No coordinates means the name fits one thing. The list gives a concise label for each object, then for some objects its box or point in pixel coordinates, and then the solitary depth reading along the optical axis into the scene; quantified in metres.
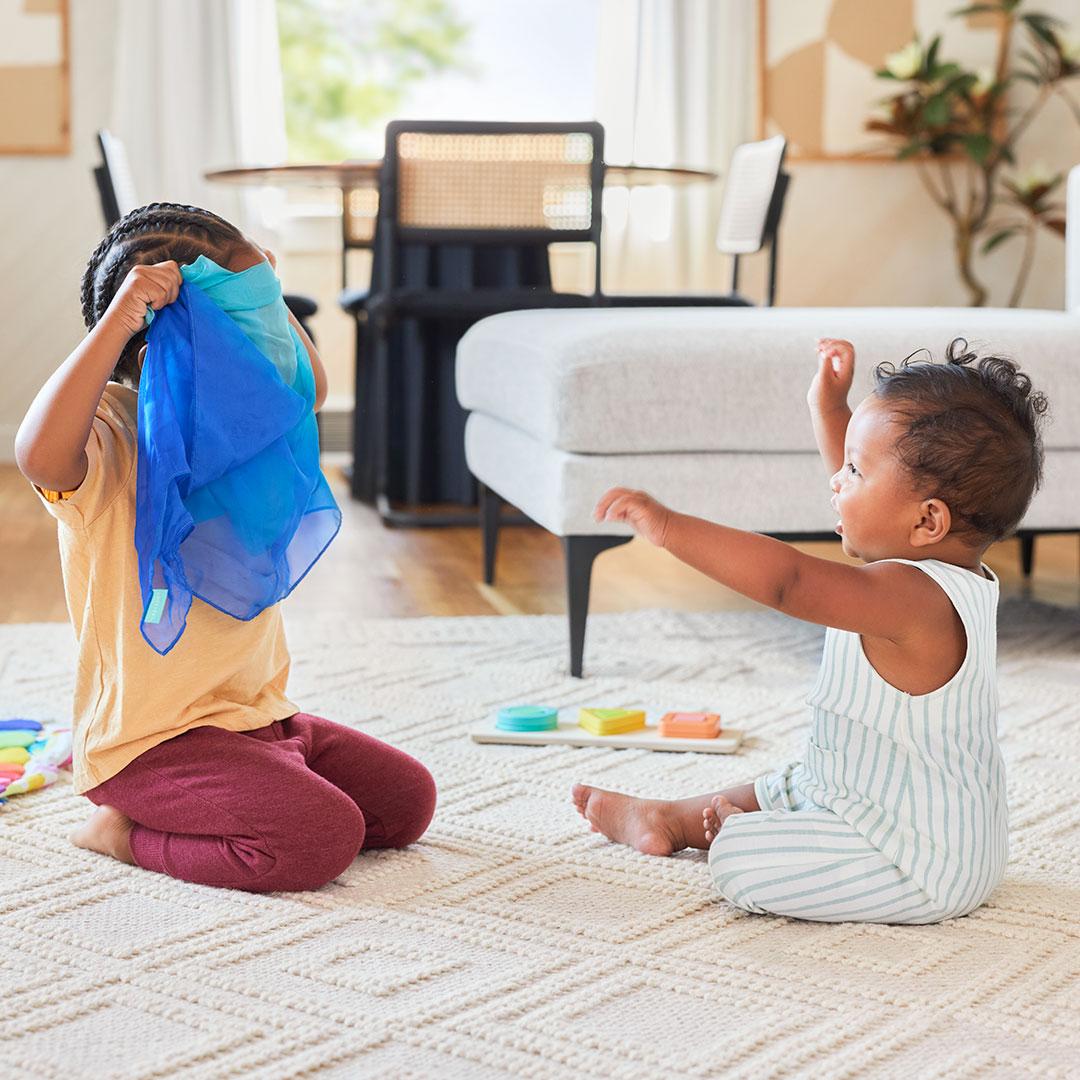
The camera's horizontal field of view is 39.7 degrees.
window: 4.68
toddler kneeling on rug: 1.17
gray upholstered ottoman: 1.88
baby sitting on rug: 1.11
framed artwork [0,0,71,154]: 4.19
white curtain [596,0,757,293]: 4.45
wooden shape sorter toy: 1.62
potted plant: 4.29
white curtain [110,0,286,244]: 4.20
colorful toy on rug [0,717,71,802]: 1.44
